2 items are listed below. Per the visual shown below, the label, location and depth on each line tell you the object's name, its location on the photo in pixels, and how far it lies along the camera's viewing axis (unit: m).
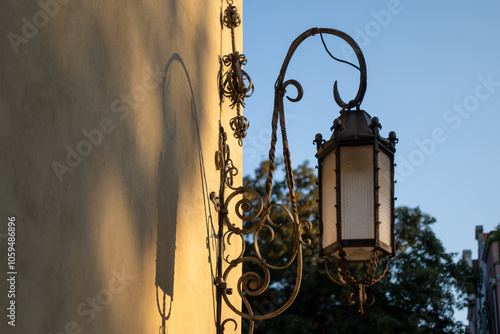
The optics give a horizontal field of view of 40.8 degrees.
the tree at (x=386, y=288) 16.88
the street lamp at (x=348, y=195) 2.84
